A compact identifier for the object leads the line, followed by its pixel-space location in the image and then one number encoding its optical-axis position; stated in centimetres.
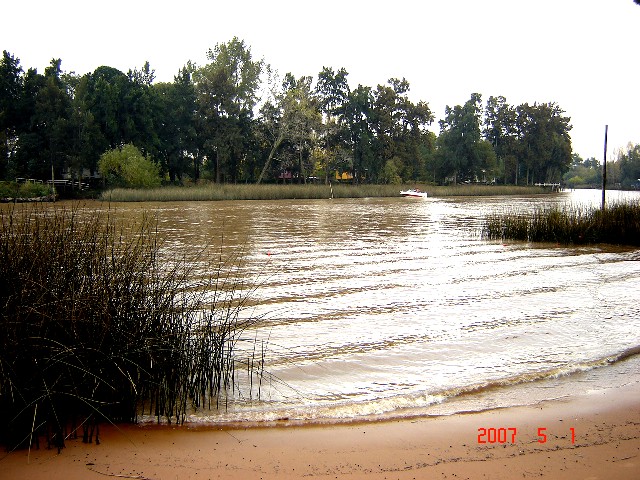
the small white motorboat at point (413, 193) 6388
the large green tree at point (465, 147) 8025
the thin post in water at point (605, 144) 2397
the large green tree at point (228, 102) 5997
